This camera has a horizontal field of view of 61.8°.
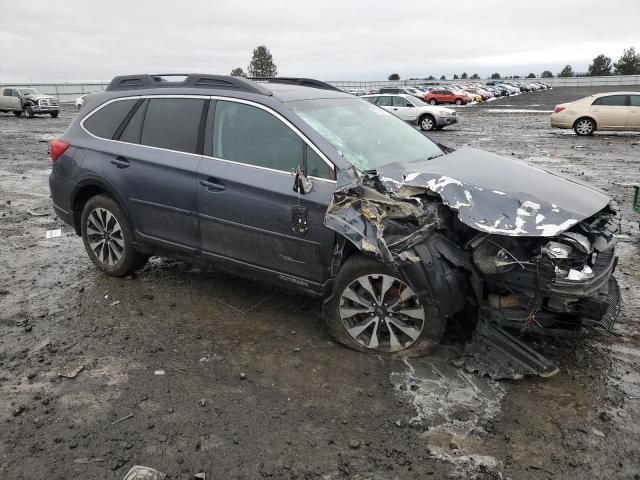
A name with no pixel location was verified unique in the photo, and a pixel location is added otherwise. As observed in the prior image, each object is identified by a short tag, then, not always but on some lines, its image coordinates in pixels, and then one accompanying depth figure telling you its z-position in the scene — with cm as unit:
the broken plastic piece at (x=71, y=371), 361
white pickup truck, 2998
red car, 4269
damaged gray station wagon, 336
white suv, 2267
